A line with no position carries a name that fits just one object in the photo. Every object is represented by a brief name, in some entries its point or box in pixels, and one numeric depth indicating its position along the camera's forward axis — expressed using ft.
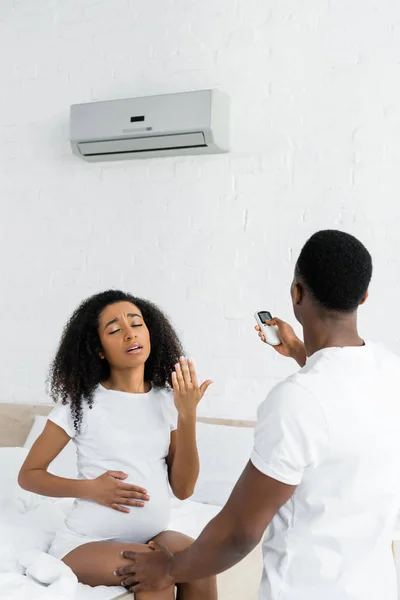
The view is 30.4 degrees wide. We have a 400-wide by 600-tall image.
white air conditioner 10.37
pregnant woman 6.33
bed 5.94
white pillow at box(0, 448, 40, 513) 7.98
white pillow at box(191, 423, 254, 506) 9.21
